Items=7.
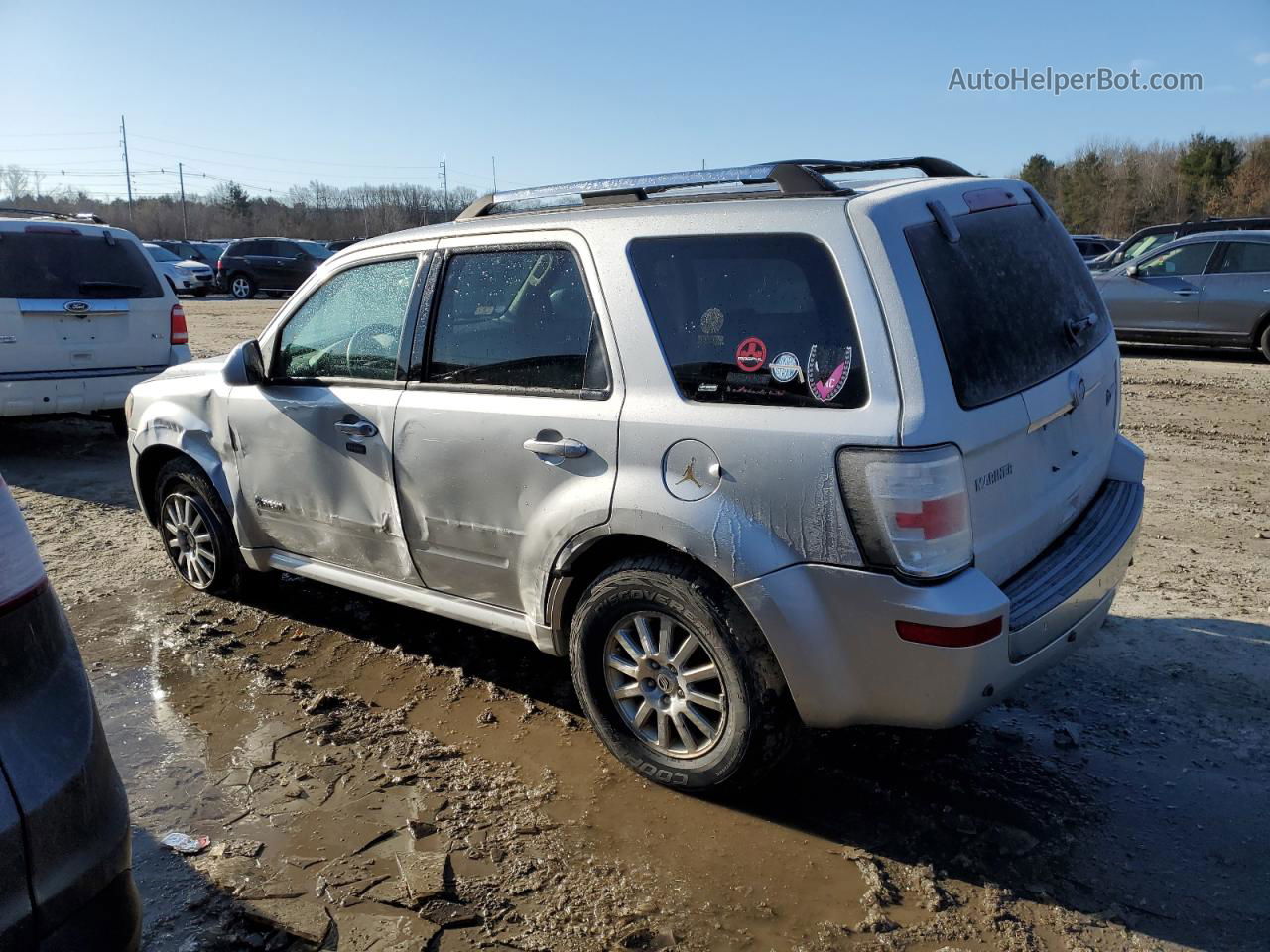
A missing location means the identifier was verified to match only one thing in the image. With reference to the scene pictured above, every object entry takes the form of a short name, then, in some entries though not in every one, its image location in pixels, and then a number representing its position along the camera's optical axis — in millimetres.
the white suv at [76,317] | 7863
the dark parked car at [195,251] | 33719
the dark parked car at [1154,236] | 16164
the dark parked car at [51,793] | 1837
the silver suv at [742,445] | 2805
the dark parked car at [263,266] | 28891
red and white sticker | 3037
